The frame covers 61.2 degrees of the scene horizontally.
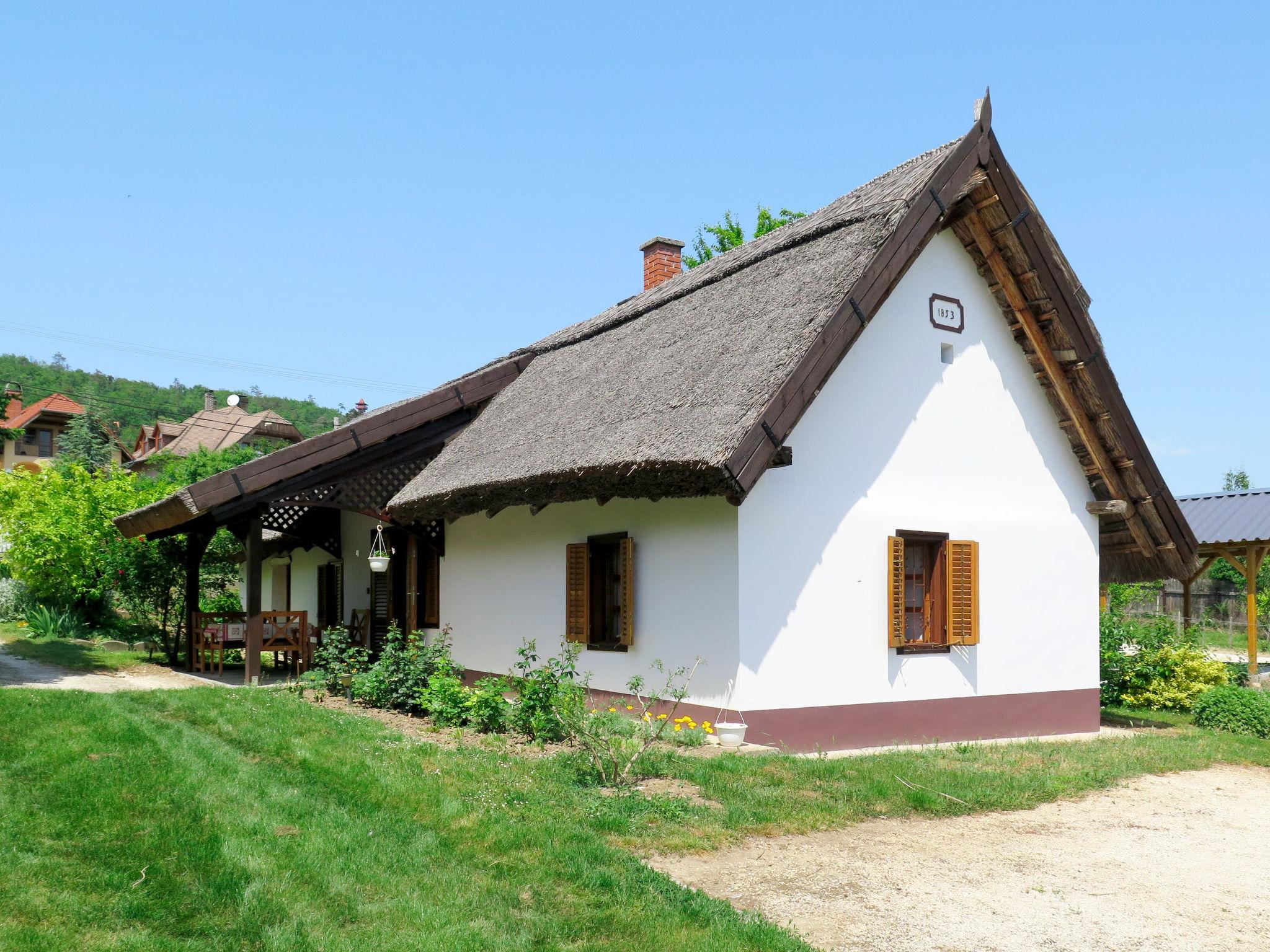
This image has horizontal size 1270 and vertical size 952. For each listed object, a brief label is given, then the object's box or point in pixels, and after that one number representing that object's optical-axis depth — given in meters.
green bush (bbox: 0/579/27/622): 22.72
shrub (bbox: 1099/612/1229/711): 14.79
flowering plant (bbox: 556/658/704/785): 7.65
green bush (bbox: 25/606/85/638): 20.58
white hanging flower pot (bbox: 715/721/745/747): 9.19
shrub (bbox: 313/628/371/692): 12.72
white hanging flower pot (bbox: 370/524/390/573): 13.86
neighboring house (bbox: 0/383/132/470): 57.38
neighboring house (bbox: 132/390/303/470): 52.44
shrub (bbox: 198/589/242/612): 24.56
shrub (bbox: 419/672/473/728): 10.41
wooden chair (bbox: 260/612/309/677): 15.33
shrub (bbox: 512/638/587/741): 9.11
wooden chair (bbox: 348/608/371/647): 16.89
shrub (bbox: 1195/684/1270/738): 12.18
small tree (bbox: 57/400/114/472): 52.62
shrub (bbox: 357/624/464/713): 11.66
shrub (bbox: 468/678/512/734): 9.91
